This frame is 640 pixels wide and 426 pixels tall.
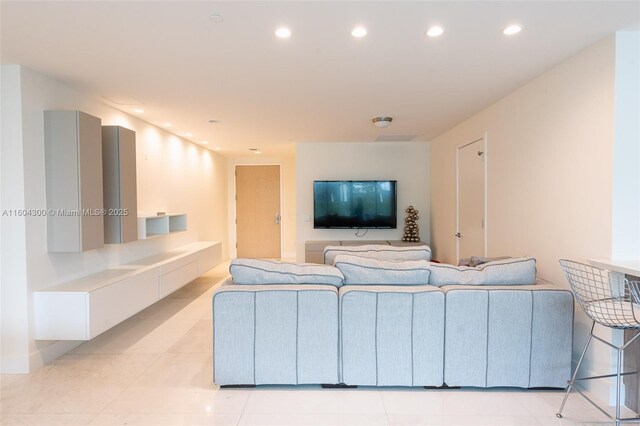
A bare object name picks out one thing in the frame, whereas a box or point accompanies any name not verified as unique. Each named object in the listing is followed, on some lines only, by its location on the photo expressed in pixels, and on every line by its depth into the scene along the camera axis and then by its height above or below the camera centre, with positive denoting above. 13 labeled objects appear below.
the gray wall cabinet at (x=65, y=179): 2.79 +0.23
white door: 3.94 +0.06
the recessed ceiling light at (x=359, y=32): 2.08 +1.05
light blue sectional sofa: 2.24 -0.85
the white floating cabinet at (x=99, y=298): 2.67 -0.77
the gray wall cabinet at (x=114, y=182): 3.32 +0.24
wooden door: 7.66 -0.02
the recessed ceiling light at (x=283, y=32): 2.08 +1.05
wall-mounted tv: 5.73 +0.05
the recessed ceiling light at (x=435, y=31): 2.08 +1.05
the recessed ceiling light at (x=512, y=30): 2.07 +1.05
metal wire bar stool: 1.78 -0.58
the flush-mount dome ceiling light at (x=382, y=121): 4.19 +1.02
